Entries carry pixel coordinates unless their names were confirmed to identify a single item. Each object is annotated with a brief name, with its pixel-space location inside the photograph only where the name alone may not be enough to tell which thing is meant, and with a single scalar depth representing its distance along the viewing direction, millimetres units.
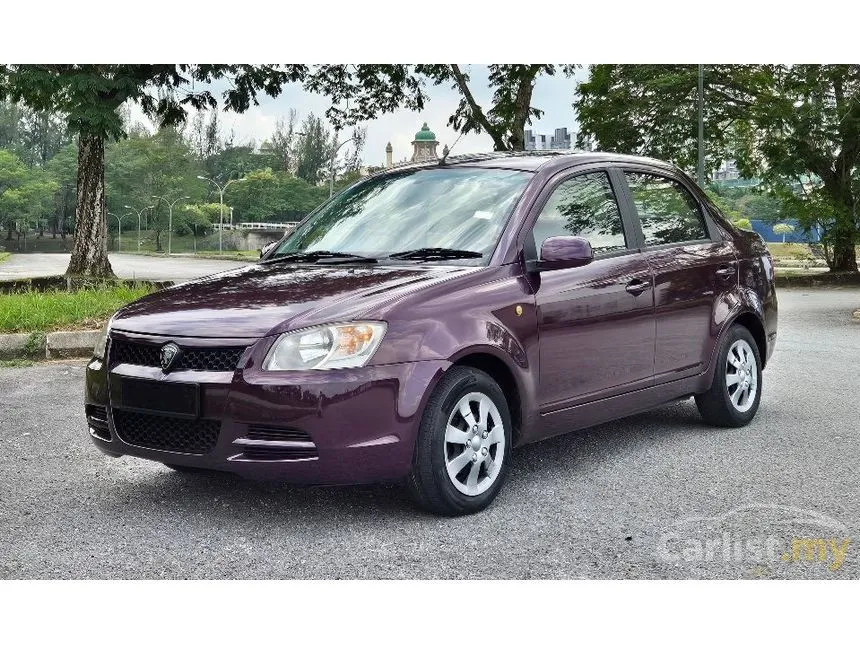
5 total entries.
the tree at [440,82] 26298
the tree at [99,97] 17156
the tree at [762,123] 29766
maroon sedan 4609
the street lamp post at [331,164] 32625
